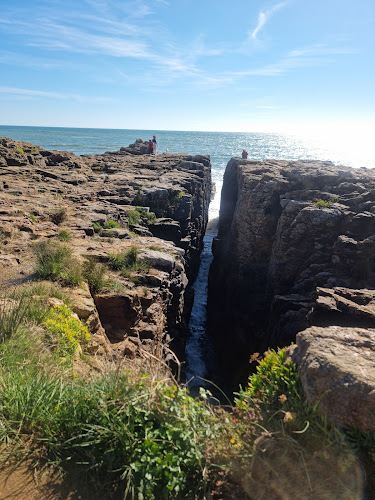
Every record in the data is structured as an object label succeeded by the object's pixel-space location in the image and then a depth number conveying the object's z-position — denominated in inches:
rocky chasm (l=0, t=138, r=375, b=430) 177.3
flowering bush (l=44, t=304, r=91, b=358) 209.5
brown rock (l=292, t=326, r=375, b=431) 136.7
